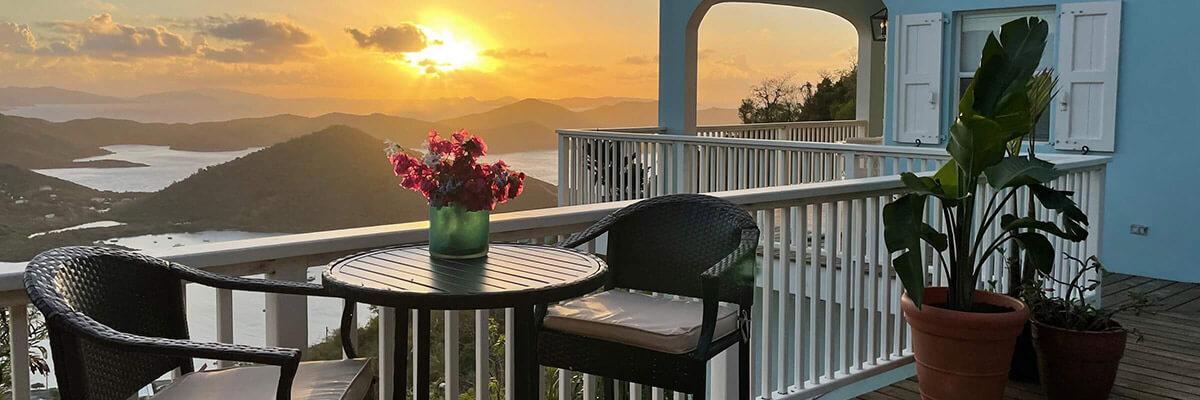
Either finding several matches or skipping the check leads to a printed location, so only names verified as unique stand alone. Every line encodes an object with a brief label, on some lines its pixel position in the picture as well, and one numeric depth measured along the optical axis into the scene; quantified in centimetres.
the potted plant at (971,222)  322
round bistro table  195
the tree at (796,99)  1644
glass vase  228
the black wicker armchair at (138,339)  156
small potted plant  368
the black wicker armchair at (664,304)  239
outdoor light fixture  1001
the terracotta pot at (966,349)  331
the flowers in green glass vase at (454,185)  225
